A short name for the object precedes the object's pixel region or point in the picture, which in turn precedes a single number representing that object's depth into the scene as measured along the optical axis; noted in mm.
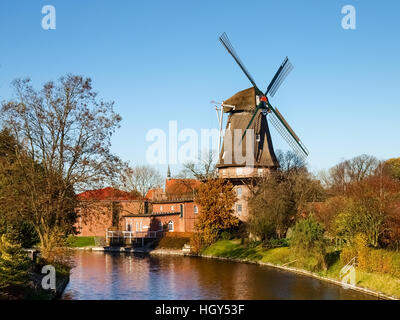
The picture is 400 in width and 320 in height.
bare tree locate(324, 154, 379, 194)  70875
